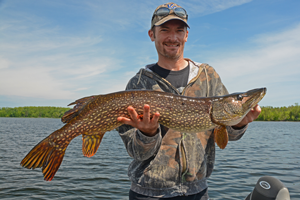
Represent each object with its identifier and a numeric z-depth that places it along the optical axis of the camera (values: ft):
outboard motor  7.93
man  7.20
